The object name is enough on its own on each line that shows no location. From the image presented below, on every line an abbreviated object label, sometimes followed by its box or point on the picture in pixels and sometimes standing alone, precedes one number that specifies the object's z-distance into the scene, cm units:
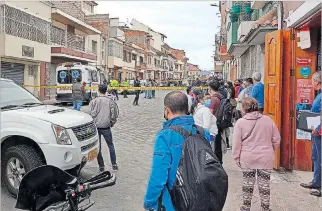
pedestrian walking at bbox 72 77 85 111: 1611
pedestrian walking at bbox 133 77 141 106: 2264
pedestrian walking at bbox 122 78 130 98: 3136
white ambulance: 2294
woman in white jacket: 582
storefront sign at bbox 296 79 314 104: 652
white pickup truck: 527
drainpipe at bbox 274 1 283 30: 791
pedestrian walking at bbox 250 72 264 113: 790
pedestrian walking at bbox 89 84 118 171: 676
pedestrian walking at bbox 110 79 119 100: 2395
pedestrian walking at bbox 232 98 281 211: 450
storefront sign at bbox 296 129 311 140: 642
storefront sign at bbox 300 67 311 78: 653
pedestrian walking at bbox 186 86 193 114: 937
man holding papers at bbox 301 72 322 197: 524
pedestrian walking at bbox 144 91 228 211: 254
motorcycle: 233
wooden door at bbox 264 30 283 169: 661
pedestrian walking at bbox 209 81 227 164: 669
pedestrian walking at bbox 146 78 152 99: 2962
